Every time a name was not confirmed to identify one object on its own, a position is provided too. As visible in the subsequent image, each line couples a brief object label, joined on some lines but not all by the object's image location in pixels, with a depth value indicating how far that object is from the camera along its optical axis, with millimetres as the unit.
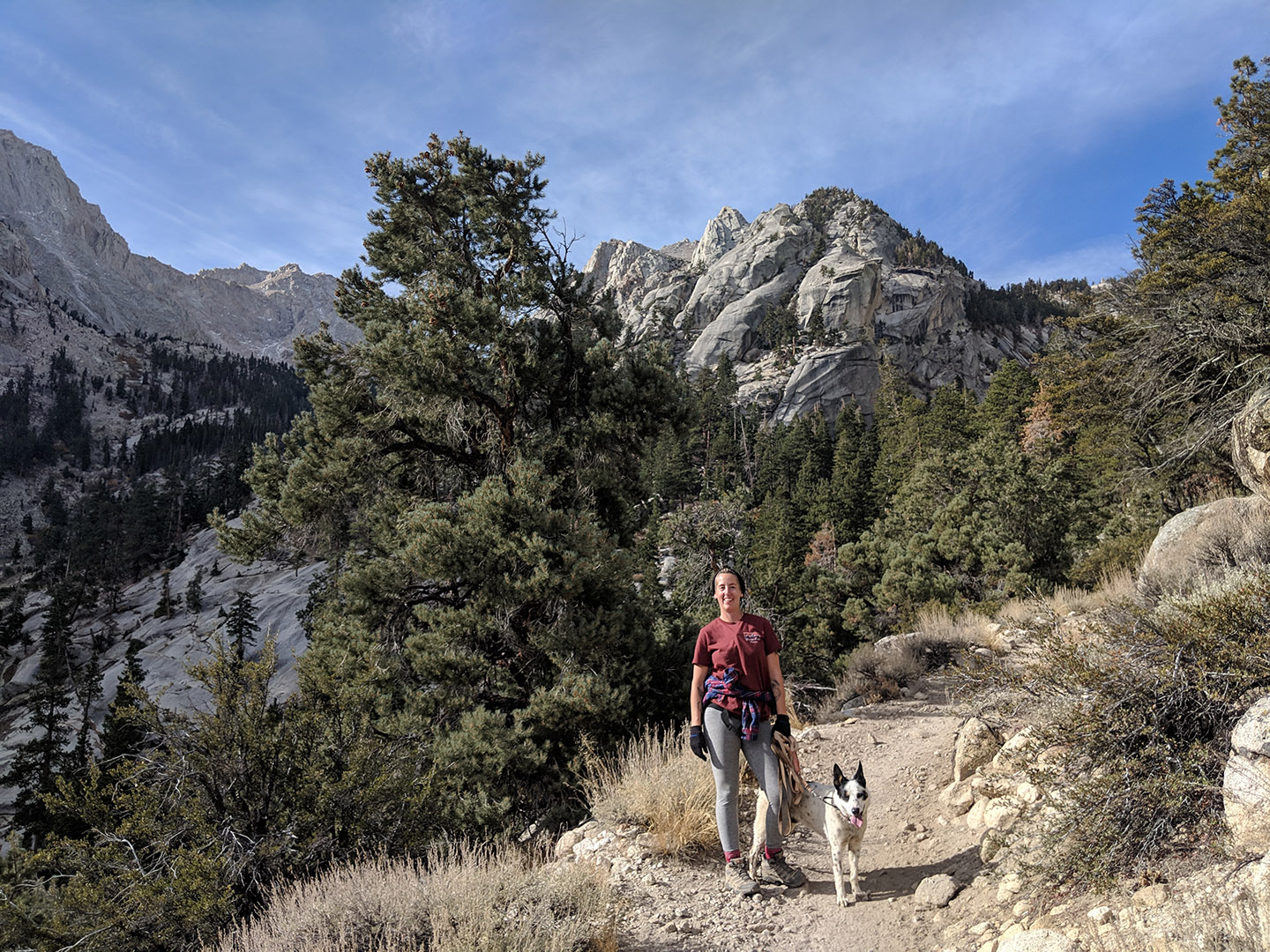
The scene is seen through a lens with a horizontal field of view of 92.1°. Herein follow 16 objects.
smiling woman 3809
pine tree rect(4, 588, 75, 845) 20938
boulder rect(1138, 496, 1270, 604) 7270
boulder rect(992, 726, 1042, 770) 3999
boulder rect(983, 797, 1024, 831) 3742
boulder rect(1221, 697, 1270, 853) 2389
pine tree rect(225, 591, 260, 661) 39812
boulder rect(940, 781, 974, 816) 4438
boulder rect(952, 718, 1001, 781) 4688
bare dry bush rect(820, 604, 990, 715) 8664
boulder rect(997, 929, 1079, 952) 2528
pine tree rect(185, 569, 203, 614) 50938
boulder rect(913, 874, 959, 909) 3457
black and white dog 3576
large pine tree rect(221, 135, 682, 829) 7387
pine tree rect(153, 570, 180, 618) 52156
